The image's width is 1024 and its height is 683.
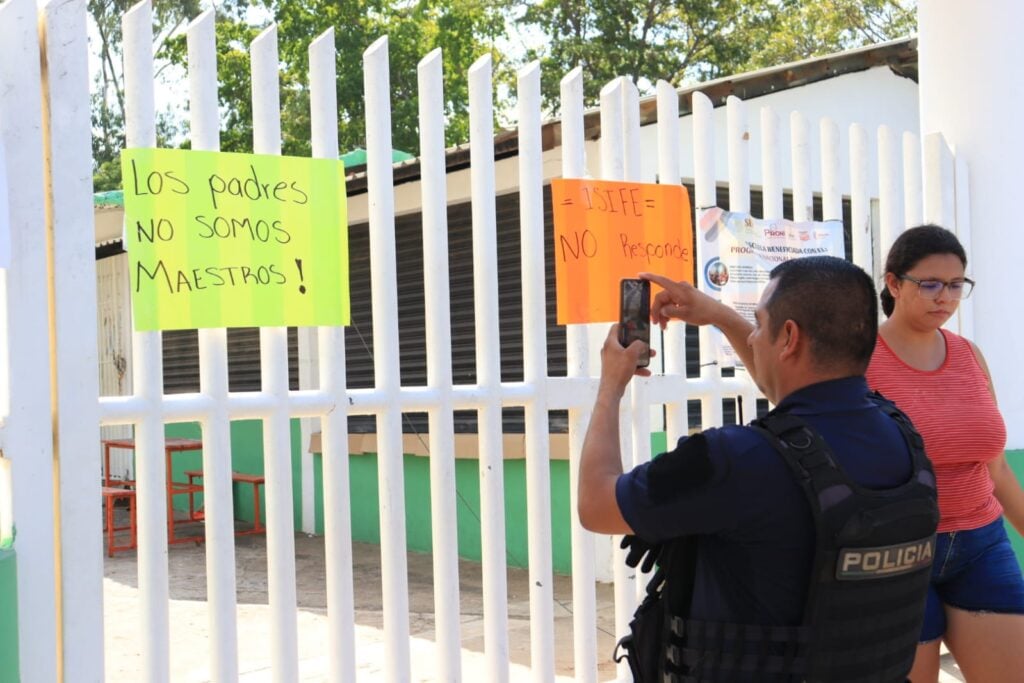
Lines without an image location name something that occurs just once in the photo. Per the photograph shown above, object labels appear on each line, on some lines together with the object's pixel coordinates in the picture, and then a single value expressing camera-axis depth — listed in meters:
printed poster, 4.57
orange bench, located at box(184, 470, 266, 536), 10.10
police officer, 2.11
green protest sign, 3.16
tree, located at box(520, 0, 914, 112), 24.55
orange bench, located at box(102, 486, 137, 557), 9.27
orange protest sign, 4.04
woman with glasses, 3.25
